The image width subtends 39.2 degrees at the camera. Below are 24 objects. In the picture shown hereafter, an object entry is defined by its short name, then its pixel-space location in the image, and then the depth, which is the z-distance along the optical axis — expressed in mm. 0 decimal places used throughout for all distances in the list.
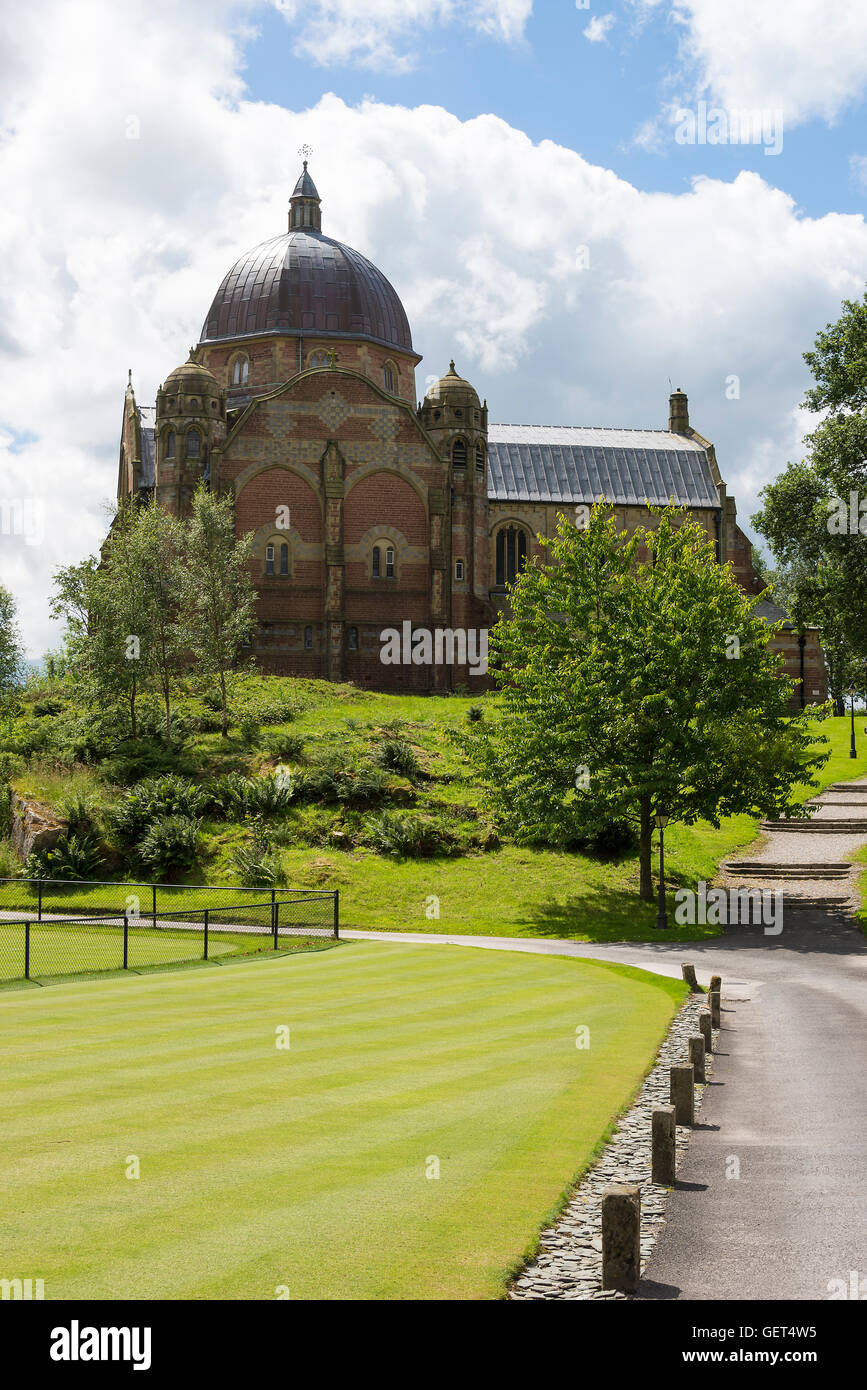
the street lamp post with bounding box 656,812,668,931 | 33219
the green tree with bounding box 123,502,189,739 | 45219
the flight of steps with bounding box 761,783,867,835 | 46750
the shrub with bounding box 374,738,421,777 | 43844
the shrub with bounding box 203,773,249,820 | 40812
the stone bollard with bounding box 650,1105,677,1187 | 9828
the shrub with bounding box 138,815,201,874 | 37562
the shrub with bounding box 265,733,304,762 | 44031
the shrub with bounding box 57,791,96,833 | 38219
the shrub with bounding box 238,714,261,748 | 45938
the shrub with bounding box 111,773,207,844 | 39000
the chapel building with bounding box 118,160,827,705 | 62312
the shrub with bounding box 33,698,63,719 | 48750
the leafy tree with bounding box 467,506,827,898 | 34406
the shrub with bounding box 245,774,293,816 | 40750
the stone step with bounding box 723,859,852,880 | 39906
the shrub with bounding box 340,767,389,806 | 41625
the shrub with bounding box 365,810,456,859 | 38812
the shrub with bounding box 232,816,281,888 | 35531
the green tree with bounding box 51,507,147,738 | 44719
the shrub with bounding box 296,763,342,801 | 41781
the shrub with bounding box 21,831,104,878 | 36656
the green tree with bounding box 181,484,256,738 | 47062
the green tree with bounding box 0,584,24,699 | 55750
